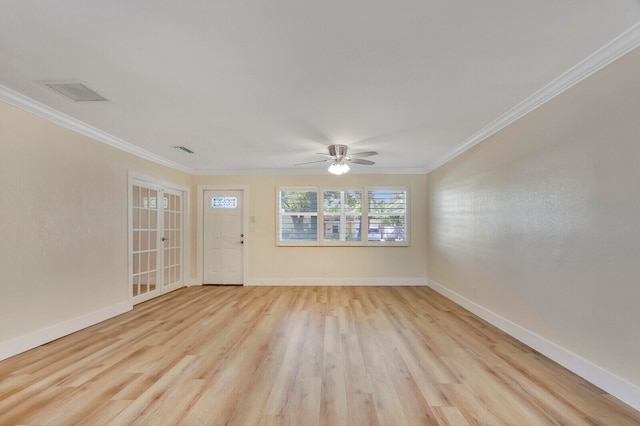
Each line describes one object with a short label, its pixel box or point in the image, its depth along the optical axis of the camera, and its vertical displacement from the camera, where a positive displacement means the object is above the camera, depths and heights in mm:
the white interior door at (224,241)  6352 -426
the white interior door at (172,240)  5539 -364
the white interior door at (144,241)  4734 -322
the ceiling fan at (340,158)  4352 +908
